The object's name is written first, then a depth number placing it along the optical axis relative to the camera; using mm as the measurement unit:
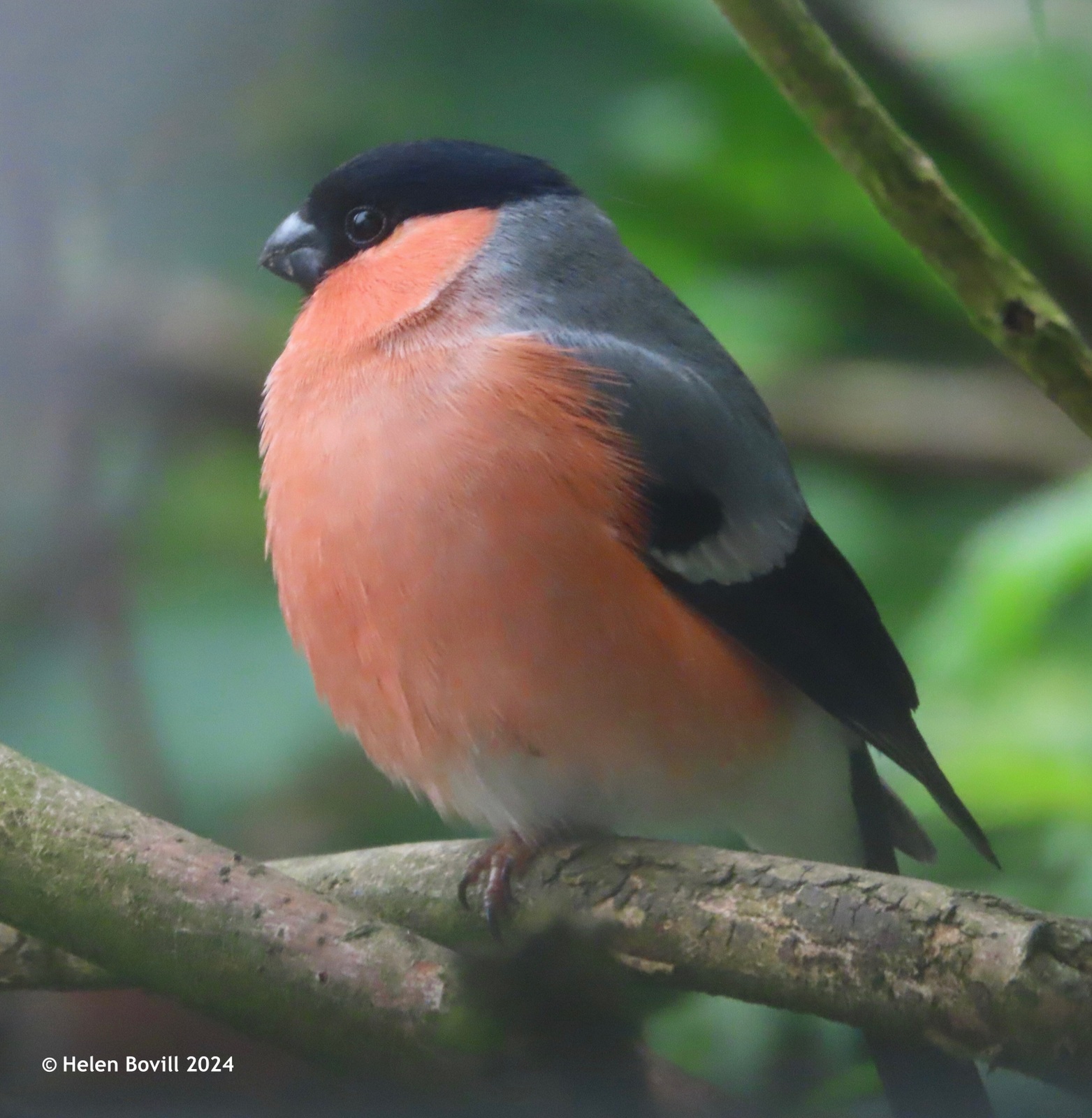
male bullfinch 3727
